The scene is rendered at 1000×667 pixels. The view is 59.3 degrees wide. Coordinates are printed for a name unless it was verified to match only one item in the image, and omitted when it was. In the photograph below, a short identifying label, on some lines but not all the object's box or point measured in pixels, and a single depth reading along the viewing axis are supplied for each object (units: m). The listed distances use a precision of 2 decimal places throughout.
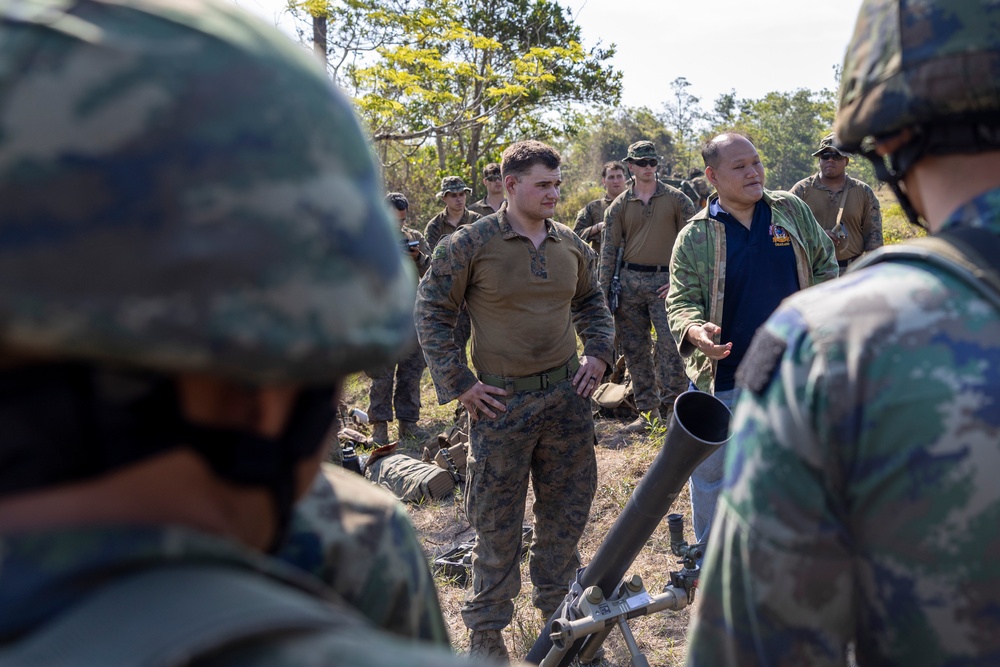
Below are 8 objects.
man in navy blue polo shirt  3.94
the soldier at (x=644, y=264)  7.04
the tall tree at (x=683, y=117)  43.55
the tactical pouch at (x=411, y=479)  6.00
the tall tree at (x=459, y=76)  12.70
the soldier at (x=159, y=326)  0.67
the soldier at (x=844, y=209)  7.16
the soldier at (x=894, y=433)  1.18
